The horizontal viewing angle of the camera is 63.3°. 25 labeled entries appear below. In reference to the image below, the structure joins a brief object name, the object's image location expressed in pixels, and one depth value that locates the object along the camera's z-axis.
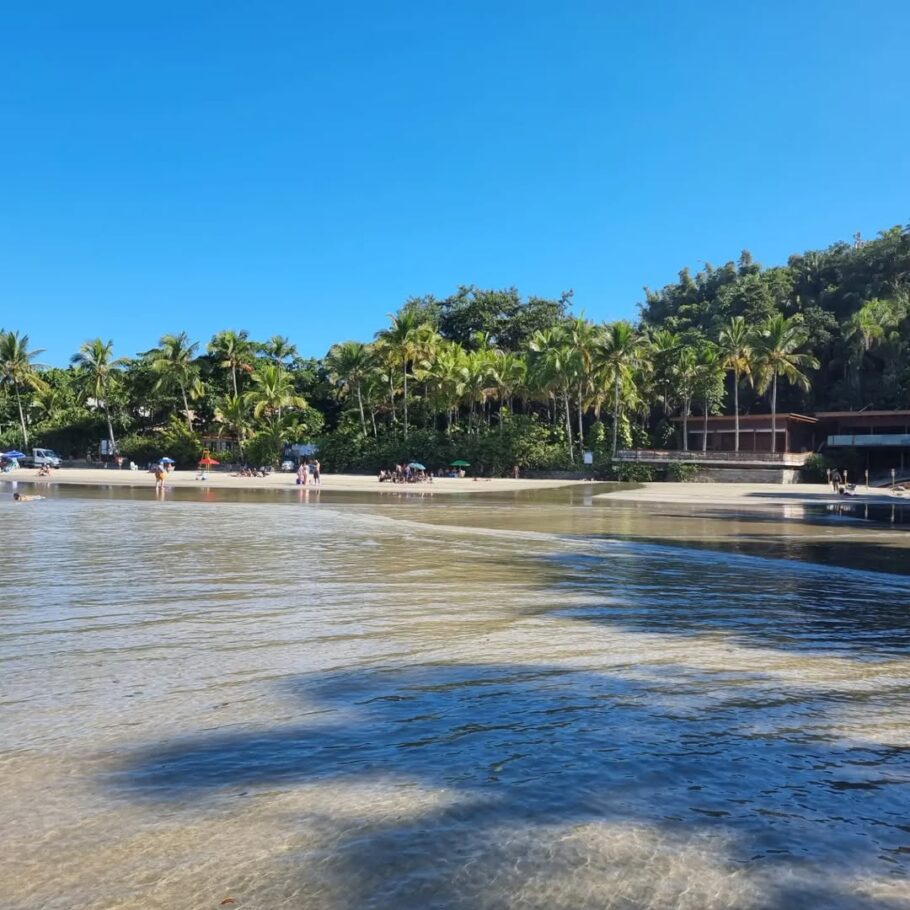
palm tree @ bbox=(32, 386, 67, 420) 70.12
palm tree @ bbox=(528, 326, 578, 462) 52.19
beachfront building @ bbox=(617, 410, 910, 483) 49.31
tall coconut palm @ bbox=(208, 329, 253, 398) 67.19
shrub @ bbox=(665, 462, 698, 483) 50.16
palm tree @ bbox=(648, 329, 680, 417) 57.28
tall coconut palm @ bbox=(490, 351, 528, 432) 56.01
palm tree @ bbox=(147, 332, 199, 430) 64.38
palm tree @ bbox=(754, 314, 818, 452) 52.91
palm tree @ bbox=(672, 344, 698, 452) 55.13
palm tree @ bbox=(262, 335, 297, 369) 70.62
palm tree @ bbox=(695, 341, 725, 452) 54.50
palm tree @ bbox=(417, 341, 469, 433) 55.88
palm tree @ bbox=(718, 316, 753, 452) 54.16
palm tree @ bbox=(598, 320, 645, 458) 50.72
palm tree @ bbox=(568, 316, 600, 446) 52.28
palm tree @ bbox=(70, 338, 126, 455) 64.50
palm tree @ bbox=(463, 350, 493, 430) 55.81
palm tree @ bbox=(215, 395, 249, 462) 61.53
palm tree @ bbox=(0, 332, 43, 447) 66.25
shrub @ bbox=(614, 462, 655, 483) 51.28
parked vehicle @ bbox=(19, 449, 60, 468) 57.75
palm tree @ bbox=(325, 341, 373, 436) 60.28
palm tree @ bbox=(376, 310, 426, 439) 57.41
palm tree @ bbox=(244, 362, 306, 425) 61.41
